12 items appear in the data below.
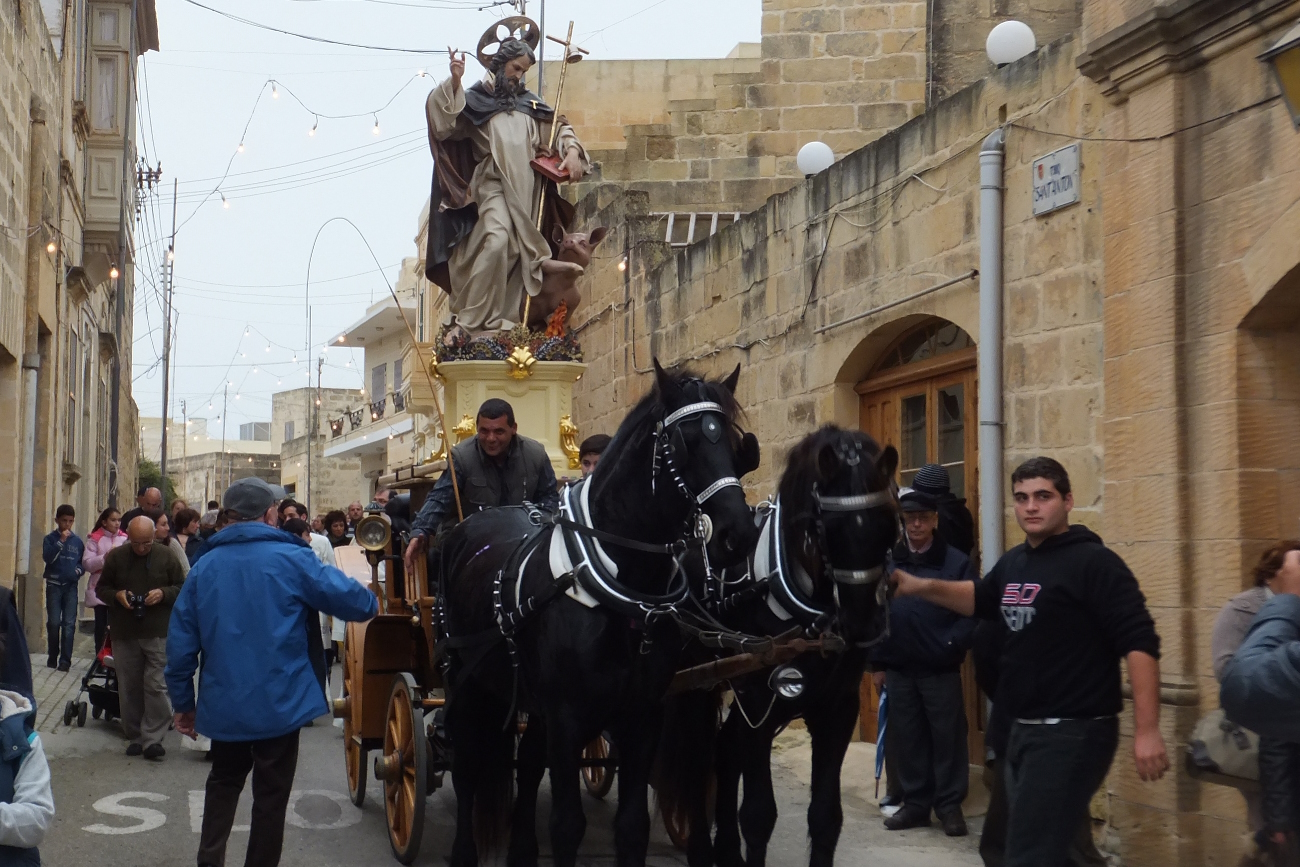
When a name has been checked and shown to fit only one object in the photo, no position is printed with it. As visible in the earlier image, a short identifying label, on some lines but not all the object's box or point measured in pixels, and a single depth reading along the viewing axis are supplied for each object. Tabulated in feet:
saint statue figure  37.55
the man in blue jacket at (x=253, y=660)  17.99
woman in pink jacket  42.93
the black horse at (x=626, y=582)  16.71
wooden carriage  22.35
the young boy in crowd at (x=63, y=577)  47.42
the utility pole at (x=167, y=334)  127.03
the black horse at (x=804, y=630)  16.80
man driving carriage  22.77
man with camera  33.12
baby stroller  35.88
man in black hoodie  14.66
